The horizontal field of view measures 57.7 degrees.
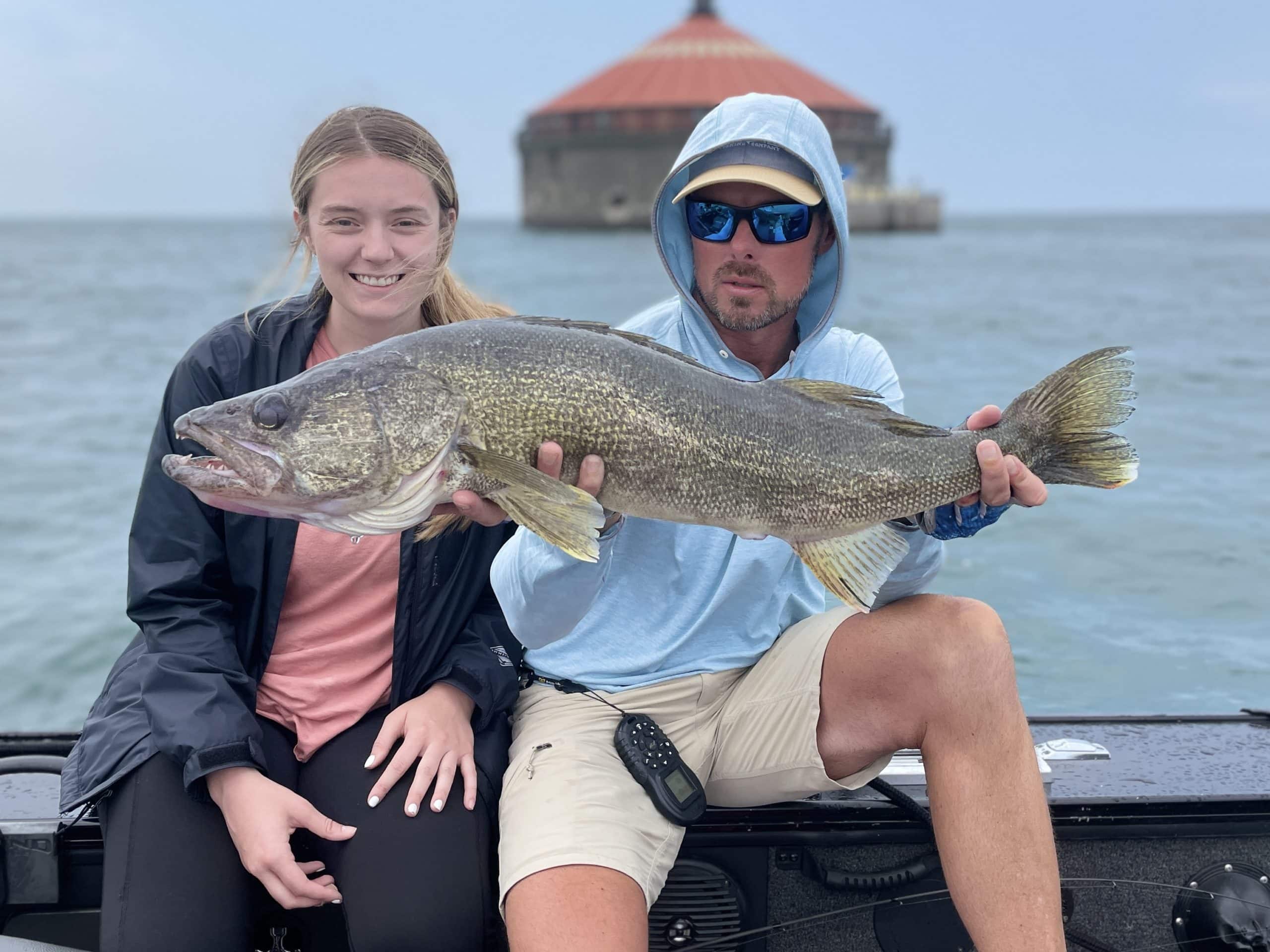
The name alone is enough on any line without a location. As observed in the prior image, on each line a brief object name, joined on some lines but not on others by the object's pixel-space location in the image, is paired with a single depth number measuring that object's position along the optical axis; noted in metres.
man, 2.51
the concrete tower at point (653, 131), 77.00
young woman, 2.51
